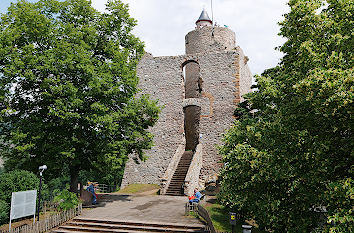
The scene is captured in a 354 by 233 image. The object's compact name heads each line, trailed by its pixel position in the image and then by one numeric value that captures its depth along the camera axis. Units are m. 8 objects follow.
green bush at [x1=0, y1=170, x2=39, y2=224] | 9.84
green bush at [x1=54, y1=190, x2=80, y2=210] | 11.60
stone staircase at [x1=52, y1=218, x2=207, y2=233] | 10.19
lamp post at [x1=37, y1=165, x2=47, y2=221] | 10.57
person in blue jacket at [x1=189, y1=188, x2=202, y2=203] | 12.51
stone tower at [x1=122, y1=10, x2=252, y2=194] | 21.69
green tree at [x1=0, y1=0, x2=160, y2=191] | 12.20
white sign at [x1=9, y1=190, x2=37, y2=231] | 9.53
